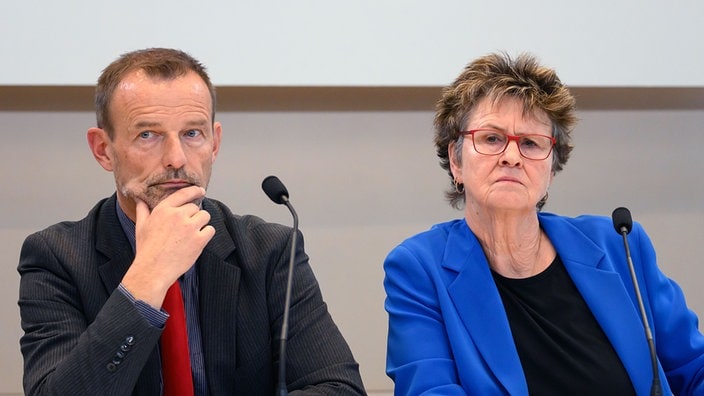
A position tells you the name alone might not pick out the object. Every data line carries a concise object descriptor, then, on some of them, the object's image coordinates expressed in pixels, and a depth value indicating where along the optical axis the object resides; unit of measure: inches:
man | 159.0
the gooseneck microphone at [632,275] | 159.6
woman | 176.6
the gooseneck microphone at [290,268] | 148.1
